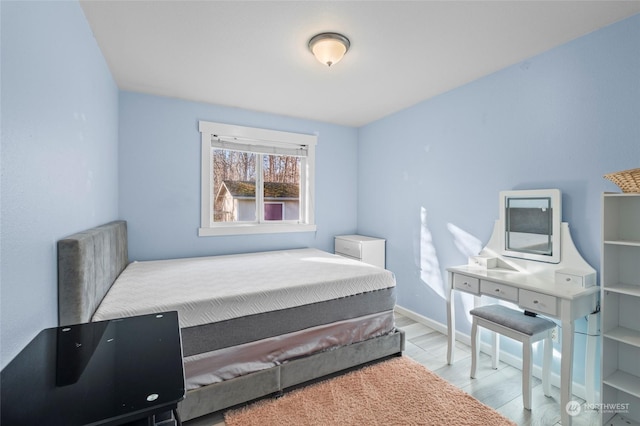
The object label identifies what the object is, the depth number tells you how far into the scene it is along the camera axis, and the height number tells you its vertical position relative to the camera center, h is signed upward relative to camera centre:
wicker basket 1.55 +0.18
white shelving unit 1.71 -0.57
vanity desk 1.74 -0.50
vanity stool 1.88 -0.82
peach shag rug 1.76 -1.28
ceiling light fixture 1.99 +1.14
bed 1.65 -0.69
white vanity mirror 2.11 -0.10
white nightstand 3.61 -0.51
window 3.39 +0.37
